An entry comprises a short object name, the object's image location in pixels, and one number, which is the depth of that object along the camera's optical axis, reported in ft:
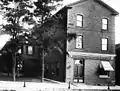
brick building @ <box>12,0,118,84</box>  100.48
